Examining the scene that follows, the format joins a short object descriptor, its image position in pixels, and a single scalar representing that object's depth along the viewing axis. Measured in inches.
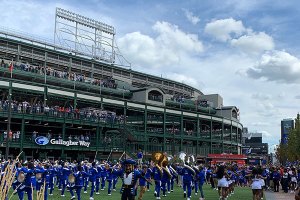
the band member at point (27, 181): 519.6
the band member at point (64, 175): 705.2
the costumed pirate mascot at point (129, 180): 427.7
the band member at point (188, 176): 674.7
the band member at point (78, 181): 596.9
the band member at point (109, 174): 765.1
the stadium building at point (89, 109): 1525.3
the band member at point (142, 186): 614.3
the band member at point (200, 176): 749.6
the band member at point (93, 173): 719.2
